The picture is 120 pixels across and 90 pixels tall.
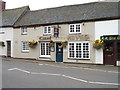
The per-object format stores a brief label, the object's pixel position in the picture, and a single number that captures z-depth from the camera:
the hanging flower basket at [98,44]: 15.02
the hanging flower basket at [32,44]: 19.55
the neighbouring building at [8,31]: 22.66
